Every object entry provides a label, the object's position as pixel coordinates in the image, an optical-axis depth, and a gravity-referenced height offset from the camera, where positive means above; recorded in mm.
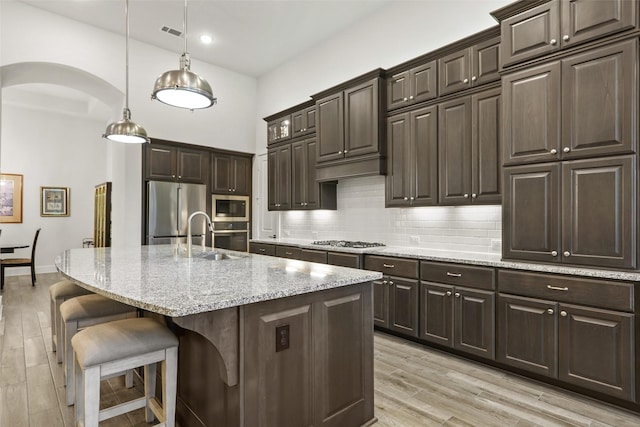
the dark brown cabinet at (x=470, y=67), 3002 +1389
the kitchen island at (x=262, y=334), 1462 -604
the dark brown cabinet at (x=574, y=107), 2207 +777
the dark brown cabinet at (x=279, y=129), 5348 +1392
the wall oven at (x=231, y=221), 6020 -131
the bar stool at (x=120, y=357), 1563 -698
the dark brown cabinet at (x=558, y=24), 2230 +1372
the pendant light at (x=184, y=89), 2176 +863
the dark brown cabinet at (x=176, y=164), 5262 +828
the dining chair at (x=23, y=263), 6055 -907
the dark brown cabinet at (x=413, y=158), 3455 +605
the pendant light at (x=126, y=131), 3098 +771
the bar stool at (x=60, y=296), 2719 -664
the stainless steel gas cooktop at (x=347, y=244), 4168 -380
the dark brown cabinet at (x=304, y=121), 4902 +1393
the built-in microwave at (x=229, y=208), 5980 +114
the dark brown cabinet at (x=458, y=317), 2785 -910
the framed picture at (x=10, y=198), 7102 +332
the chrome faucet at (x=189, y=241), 2773 -230
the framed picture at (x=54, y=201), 7555 +290
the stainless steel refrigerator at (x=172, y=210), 5195 +62
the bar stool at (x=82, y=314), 2236 -689
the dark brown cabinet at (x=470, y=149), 2990 +612
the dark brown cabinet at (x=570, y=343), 2156 -902
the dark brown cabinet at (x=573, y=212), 2199 +20
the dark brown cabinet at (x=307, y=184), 4816 +447
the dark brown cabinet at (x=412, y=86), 3445 +1385
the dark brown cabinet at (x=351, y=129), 3895 +1063
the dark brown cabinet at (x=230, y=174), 6055 +743
